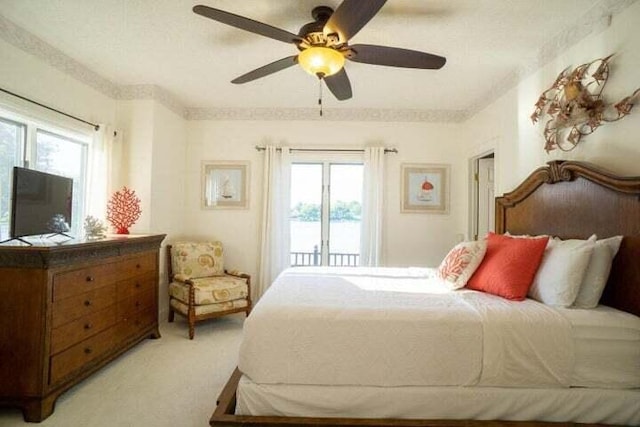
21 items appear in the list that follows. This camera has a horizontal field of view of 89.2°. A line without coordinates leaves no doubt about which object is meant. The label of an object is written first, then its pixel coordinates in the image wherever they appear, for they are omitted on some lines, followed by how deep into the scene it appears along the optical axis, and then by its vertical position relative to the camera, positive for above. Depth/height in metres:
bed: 1.53 -0.71
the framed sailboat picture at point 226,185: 4.18 +0.40
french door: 4.21 +0.11
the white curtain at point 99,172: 3.14 +0.41
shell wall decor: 1.98 +0.78
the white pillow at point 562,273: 1.74 -0.28
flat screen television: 2.06 +0.06
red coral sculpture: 3.10 +0.03
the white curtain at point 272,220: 4.05 -0.04
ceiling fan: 1.62 +1.01
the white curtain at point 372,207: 4.01 +0.15
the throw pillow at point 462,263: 2.21 -0.30
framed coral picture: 4.12 +0.48
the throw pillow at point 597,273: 1.75 -0.27
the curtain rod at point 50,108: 2.36 +0.86
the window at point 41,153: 2.39 +0.50
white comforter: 1.54 -0.61
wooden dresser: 1.91 -0.68
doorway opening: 3.81 +0.29
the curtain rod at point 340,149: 4.09 +0.87
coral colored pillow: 1.93 -0.30
